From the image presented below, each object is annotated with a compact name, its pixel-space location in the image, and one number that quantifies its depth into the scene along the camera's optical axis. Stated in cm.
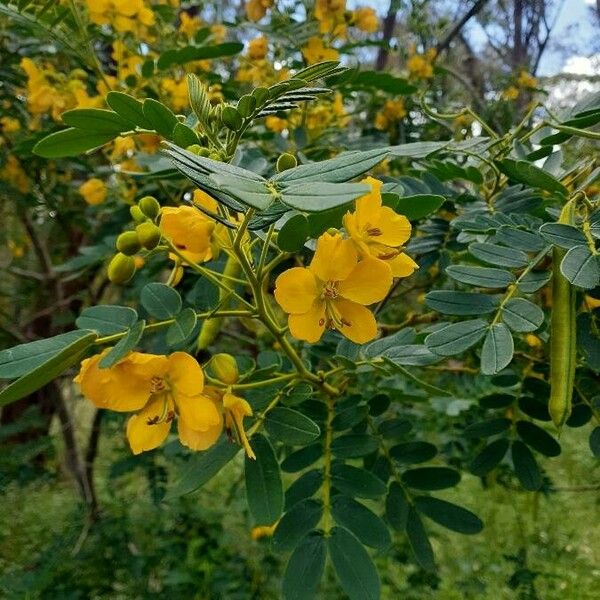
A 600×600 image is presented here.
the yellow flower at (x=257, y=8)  44
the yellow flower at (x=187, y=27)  53
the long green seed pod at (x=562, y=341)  20
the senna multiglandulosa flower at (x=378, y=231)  17
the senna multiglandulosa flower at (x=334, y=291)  18
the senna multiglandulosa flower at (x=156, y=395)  18
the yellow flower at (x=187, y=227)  19
